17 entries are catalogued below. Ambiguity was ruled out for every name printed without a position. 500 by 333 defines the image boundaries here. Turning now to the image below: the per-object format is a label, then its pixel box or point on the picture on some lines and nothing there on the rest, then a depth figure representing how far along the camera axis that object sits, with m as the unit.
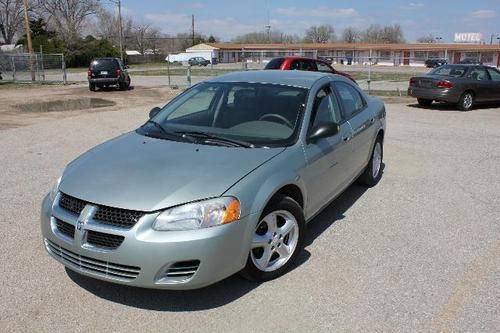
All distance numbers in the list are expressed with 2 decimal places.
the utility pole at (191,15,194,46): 100.62
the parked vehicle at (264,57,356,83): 15.59
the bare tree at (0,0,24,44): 78.56
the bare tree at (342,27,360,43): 123.62
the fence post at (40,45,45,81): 30.07
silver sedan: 3.13
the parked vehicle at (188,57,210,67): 66.44
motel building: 58.59
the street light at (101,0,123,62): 52.30
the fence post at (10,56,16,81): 29.72
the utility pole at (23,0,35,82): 29.64
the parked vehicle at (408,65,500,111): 14.93
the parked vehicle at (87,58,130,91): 23.55
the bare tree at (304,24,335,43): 120.38
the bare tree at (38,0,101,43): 78.19
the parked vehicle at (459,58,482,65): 47.97
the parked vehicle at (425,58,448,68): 52.14
